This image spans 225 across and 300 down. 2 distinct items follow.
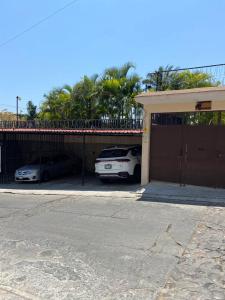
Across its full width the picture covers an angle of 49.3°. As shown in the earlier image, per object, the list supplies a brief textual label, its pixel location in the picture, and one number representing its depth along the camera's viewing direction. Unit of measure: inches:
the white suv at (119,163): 399.0
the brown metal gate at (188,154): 332.0
